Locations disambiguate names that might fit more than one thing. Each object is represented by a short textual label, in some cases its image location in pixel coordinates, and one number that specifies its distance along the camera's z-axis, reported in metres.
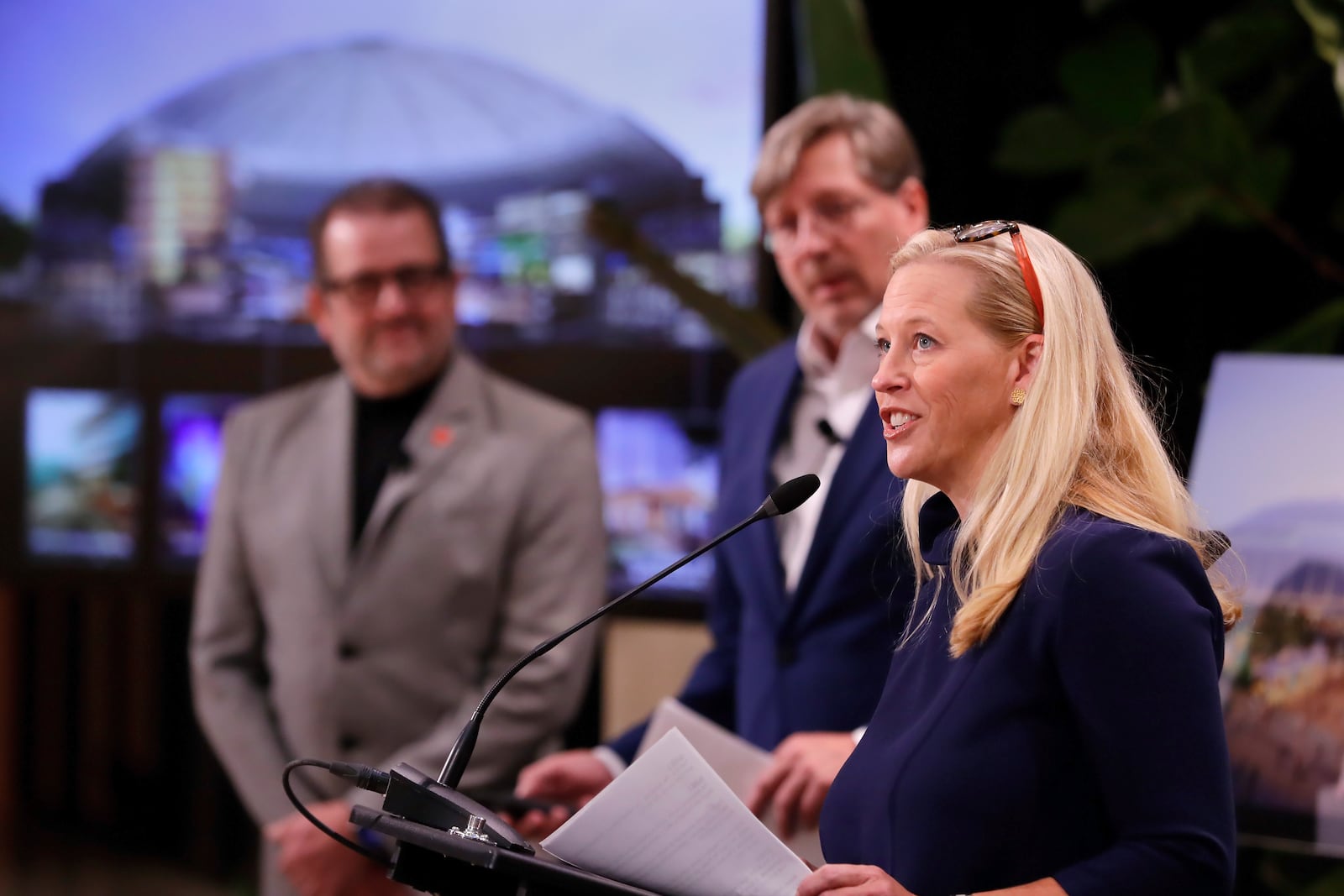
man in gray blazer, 5.46
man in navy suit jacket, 5.03
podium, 4.61
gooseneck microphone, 4.70
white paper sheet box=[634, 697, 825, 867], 4.98
